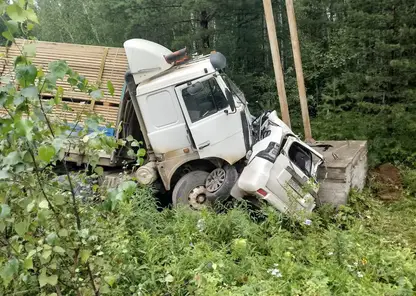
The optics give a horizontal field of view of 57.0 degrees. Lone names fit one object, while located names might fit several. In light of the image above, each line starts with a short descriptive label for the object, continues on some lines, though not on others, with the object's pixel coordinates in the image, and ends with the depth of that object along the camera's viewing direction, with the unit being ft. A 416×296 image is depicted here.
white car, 17.07
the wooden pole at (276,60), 23.41
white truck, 17.76
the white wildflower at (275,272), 11.24
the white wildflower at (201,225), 14.47
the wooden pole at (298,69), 24.53
